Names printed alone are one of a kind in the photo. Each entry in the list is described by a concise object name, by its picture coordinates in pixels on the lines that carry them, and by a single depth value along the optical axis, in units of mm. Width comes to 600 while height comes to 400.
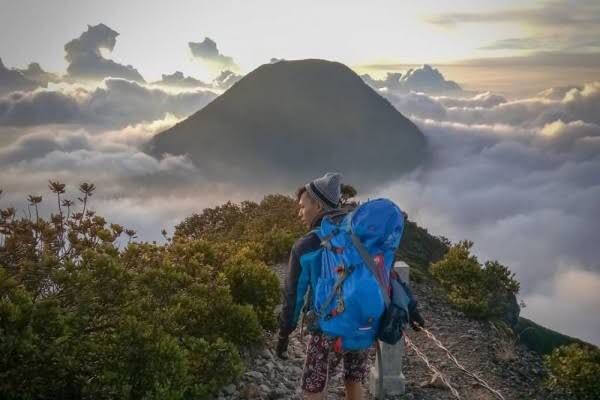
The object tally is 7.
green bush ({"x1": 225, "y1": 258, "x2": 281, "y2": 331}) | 7031
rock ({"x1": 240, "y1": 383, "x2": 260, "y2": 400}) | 5492
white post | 5949
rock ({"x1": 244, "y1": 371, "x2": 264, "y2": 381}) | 5941
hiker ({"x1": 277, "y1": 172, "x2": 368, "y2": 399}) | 3658
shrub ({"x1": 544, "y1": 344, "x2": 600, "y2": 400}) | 7199
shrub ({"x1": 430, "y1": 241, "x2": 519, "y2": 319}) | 10703
